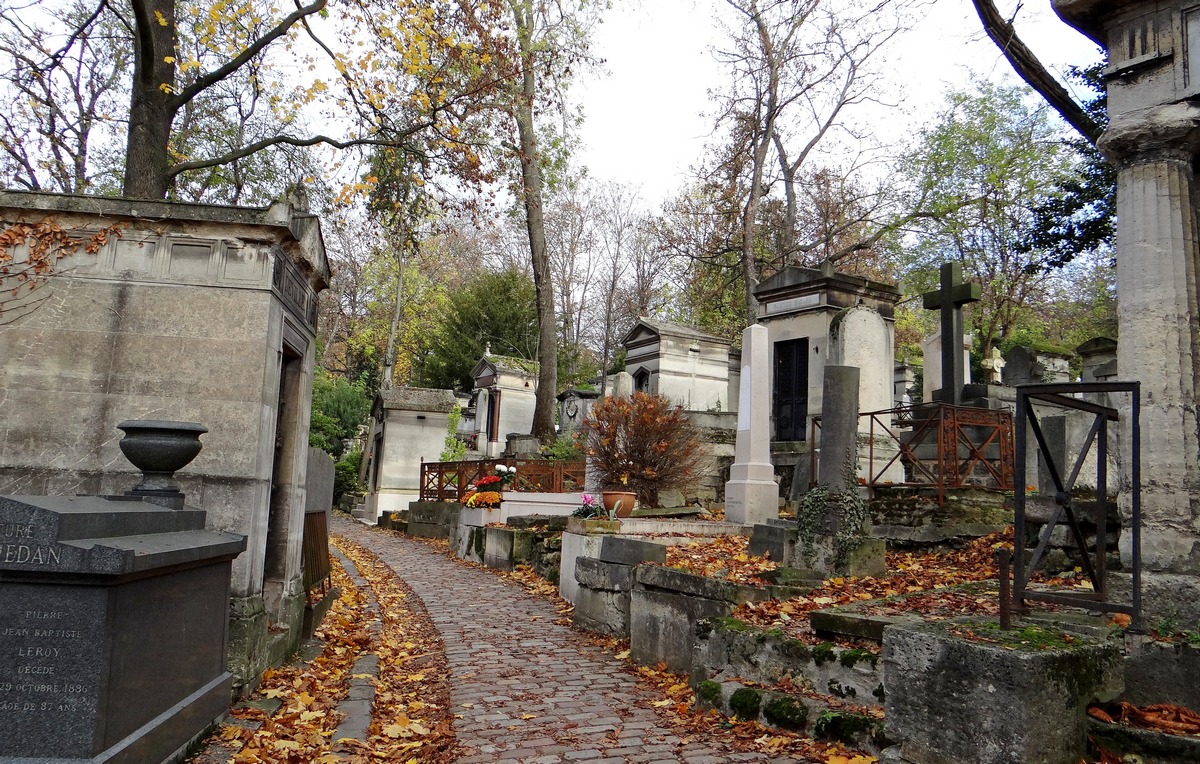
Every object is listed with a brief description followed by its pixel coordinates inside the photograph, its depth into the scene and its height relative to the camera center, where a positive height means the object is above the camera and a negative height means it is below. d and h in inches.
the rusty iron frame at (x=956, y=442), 363.9 +17.3
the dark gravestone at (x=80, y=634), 118.7 -31.8
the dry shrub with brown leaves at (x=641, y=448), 490.9 +8.6
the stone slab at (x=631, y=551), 296.4 -35.3
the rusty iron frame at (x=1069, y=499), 148.6 -3.2
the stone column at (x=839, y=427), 284.5 +17.0
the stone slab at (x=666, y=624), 247.1 -54.5
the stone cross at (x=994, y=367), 866.8 +125.5
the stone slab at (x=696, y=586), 239.1 -39.3
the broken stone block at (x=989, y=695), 121.6 -35.7
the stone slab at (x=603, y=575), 302.8 -46.7
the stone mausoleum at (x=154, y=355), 196.4 +21.4
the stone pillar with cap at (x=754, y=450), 430.6 +9.4
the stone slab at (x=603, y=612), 305.7 -61.7
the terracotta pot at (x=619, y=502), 421.1 -22.4
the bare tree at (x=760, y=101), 871.7 +433.6
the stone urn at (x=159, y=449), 170.4 -2.3
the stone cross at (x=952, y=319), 561.0 +116.9
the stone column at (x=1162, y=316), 169.2 +38.2
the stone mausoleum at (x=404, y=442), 884.6 +9.9
